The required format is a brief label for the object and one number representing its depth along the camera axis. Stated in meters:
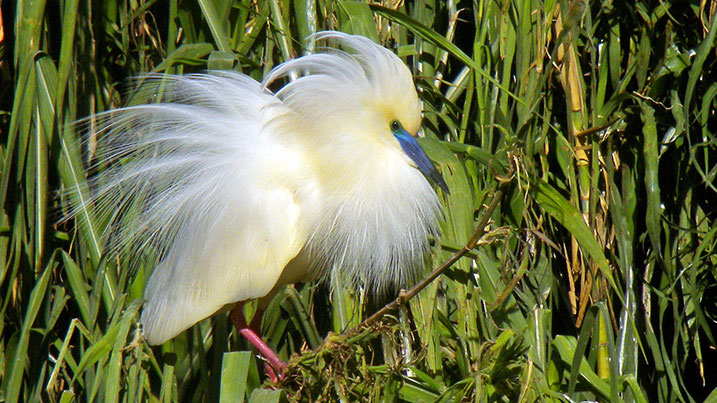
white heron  9.48
